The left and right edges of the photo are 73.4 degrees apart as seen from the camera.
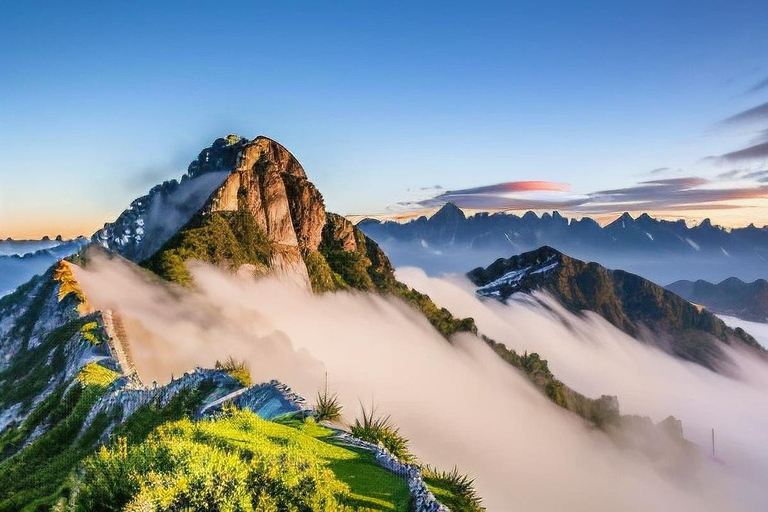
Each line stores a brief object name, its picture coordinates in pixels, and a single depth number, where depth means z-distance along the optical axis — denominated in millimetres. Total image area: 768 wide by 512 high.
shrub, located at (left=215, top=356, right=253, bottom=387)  25434
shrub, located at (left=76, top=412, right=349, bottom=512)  10125
